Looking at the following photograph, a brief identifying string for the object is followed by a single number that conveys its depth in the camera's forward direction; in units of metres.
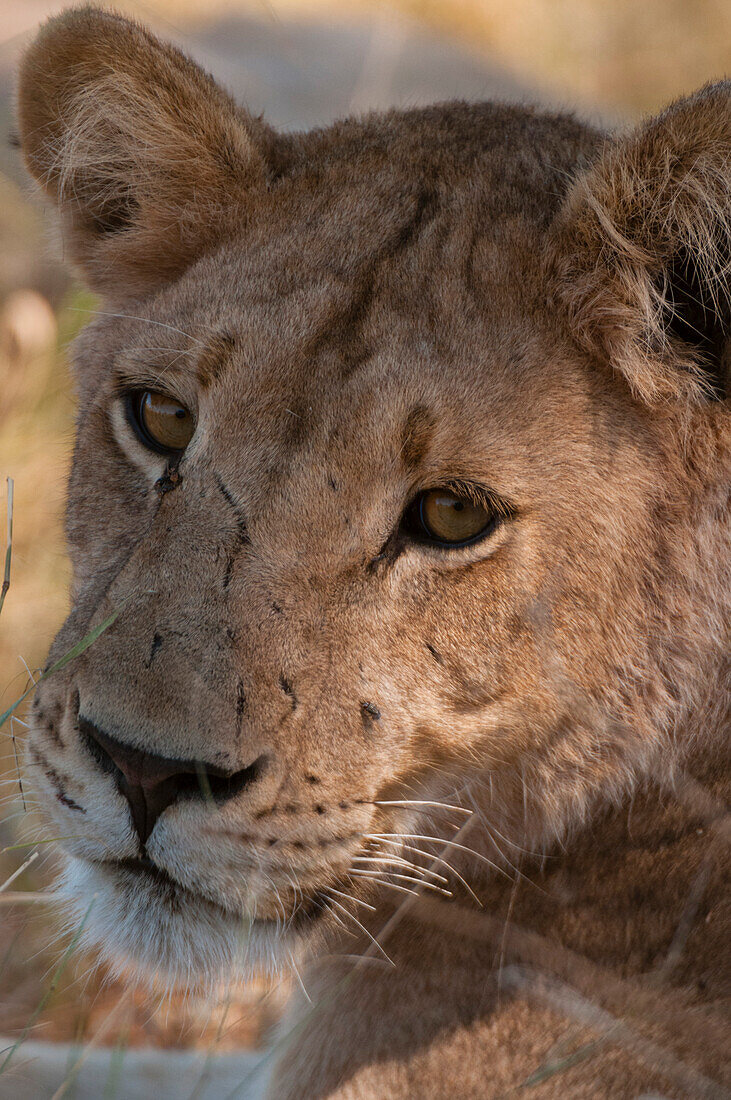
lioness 4.82
